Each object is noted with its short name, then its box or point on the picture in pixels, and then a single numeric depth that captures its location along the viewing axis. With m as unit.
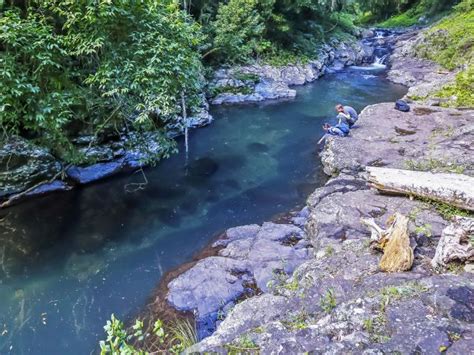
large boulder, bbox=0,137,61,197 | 8.80
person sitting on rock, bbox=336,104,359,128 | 11.62
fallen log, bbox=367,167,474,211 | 6.06
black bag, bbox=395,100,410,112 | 12.55
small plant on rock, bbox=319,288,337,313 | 4.07
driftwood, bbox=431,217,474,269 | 4.26
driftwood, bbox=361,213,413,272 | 4.48
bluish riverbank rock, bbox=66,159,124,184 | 10.11
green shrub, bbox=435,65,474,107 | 12.95
